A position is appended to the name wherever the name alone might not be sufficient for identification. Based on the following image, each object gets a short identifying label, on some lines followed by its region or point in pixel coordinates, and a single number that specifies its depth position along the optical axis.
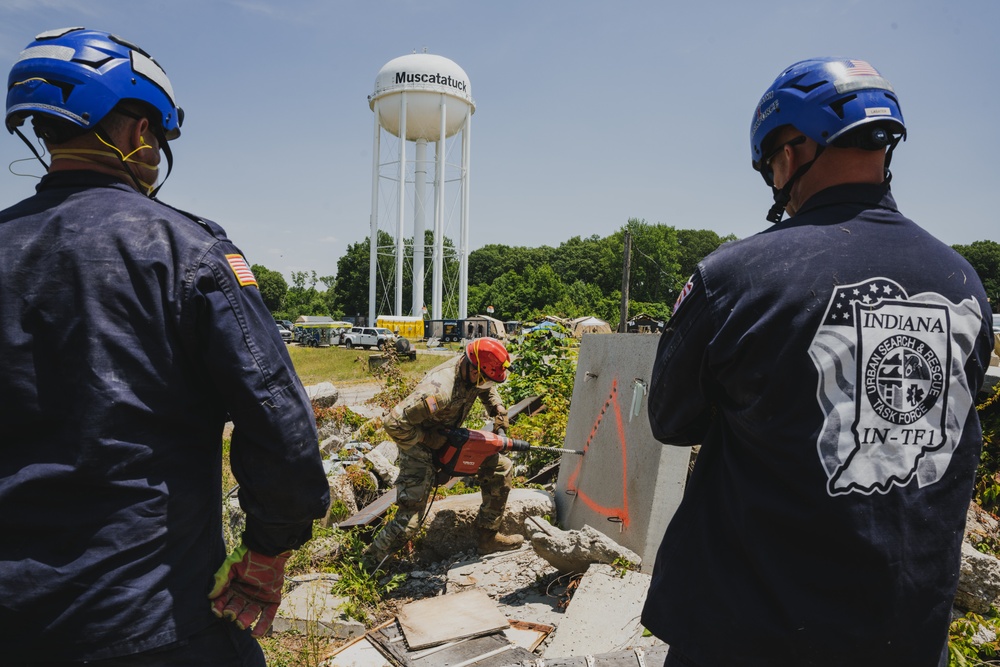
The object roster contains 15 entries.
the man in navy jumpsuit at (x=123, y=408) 1.39
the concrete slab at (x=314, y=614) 4.15
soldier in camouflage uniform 5.18
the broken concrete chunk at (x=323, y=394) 10.53
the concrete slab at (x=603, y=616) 3.62
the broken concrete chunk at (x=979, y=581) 3.48
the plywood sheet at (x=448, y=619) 4.03
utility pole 21.38
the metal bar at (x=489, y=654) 3.76
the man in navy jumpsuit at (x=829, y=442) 1.39
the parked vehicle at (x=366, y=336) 34.17
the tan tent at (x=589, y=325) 28.17
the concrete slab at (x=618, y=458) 4.29
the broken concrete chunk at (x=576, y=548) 4.32
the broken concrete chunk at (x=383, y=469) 6.91
